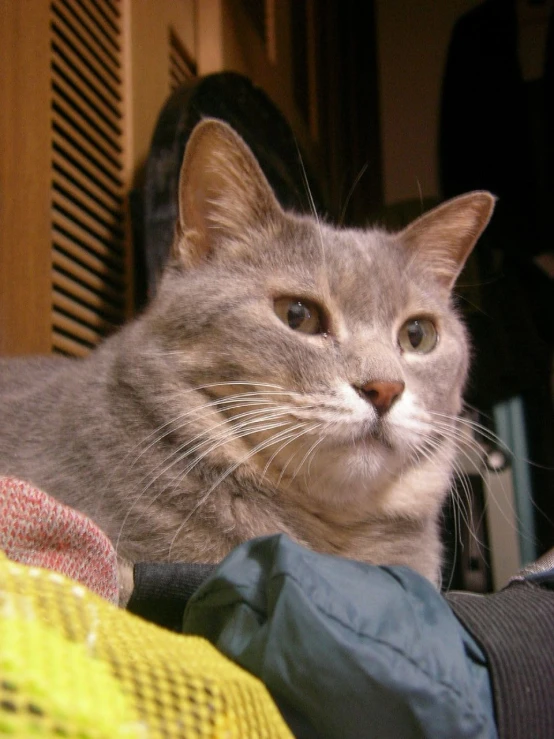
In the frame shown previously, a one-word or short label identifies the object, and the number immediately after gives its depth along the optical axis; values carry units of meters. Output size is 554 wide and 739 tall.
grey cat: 0.27
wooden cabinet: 0.39
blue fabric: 0.18
